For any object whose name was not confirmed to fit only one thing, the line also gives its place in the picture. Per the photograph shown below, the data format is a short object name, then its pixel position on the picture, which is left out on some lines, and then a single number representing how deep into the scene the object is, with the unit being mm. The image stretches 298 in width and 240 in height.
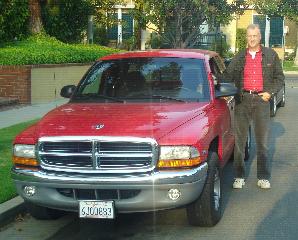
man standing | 6969
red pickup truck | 5125
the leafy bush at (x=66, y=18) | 21516
